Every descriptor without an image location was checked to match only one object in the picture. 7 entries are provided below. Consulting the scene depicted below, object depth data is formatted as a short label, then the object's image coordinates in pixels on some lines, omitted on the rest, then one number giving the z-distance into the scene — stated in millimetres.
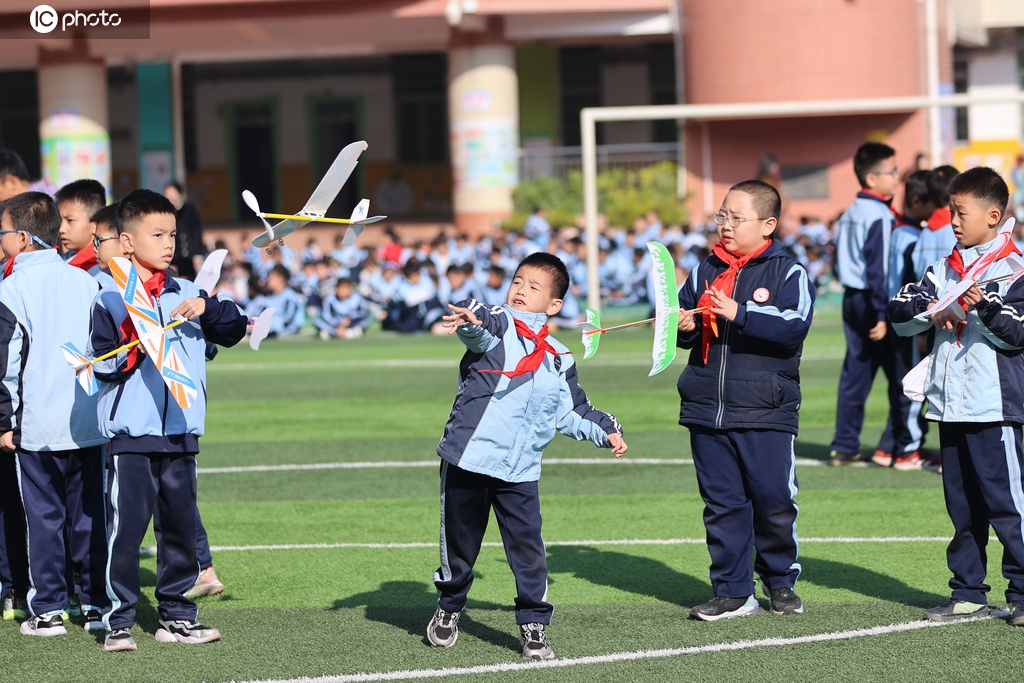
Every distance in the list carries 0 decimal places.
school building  50000
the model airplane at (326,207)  9234
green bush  47219
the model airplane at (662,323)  9531
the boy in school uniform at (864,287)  15898
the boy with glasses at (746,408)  10000
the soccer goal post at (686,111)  29344
